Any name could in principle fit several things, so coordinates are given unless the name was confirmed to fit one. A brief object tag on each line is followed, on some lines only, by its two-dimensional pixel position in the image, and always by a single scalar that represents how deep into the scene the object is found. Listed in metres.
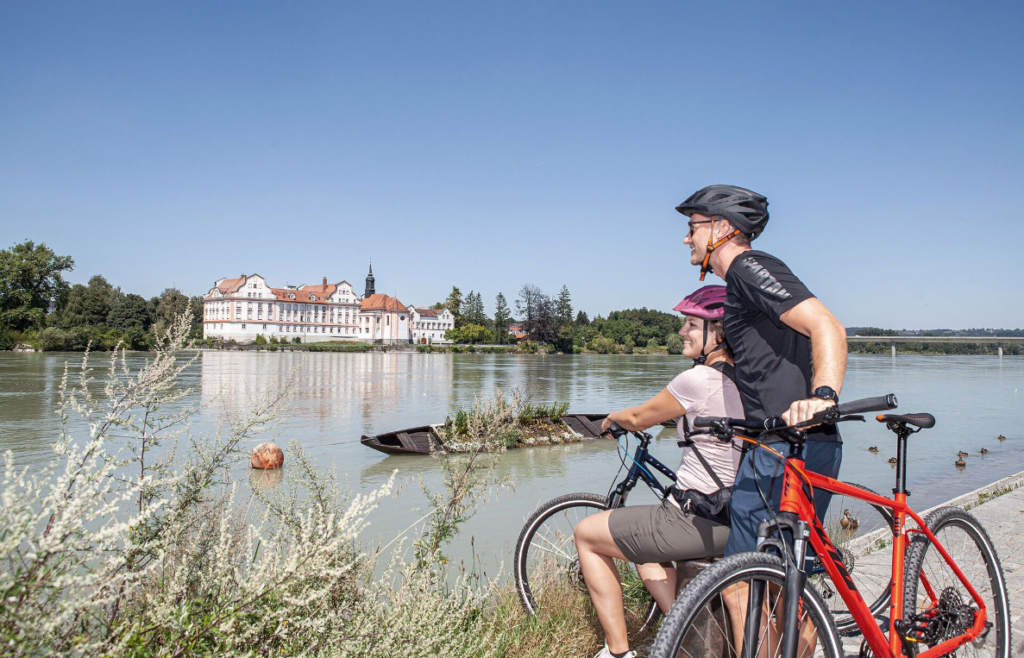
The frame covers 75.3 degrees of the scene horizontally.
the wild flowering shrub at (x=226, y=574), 1.66
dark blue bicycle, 3.07
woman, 2.46
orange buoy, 11.66
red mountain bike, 1.76
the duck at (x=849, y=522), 6.48
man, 1.95
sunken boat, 13.52
